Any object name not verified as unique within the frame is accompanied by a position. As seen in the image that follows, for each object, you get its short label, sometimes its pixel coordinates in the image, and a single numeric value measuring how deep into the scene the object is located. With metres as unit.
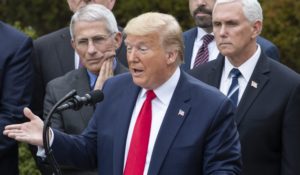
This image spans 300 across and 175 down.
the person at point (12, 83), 15.00
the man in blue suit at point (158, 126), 12.01
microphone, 11.32
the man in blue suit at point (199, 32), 16.91
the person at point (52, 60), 16.37
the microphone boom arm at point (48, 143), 11.16
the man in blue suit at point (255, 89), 14.09
